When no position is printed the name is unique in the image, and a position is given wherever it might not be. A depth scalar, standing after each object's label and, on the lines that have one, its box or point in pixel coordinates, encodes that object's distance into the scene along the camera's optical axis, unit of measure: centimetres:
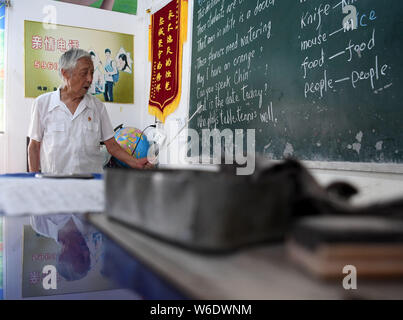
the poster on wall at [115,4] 368
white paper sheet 62
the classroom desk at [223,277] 24
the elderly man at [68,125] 206
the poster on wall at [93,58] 347
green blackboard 138
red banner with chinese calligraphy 304
